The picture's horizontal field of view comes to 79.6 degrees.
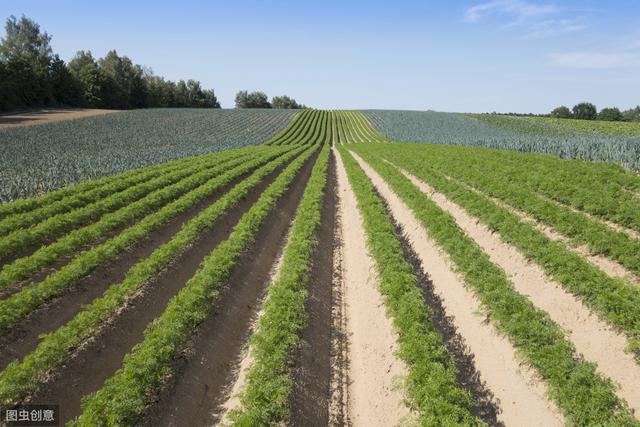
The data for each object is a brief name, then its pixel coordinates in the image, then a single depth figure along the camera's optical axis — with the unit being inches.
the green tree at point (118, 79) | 4424.2
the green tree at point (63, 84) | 3848.4
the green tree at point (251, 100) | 6678.2
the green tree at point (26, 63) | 3218.5
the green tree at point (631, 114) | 4753.9
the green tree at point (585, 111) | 5020.4
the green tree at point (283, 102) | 6909.5
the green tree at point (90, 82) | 4151.1
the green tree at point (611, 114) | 4595.7
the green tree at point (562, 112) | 5132.9
